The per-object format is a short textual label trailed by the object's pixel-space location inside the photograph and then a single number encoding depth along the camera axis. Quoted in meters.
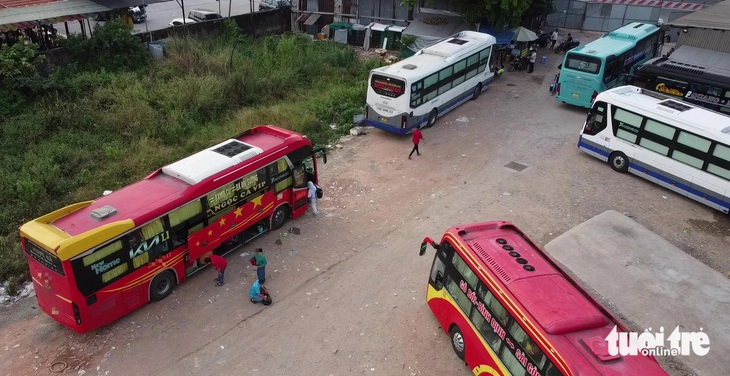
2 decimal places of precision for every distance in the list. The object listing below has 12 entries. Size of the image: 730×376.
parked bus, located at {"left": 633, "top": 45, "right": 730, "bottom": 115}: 17.34
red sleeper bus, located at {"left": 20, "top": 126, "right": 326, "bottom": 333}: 9.36
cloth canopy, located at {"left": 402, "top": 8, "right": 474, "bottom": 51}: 25.47
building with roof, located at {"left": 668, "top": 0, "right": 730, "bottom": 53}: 19.50
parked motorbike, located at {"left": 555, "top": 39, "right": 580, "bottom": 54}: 27.66
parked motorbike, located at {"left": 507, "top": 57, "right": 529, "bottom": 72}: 25.55
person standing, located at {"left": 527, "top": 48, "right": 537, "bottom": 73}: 25.11
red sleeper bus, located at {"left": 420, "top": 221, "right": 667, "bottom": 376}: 7.08
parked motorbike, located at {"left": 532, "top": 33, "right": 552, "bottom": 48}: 28.21
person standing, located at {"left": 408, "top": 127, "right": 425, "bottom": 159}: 16.73
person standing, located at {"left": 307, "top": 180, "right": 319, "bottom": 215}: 13.80
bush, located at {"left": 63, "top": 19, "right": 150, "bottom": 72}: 20.45
